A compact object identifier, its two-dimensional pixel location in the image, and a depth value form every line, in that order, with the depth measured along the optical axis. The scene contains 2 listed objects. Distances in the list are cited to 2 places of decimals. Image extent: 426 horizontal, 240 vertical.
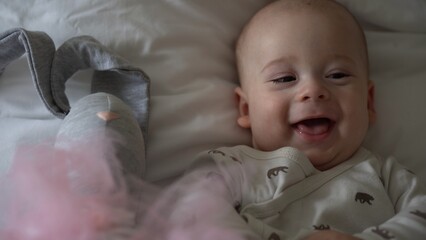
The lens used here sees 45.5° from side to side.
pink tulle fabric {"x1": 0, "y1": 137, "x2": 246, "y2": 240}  0.61
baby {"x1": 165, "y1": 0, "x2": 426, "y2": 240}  0.85
